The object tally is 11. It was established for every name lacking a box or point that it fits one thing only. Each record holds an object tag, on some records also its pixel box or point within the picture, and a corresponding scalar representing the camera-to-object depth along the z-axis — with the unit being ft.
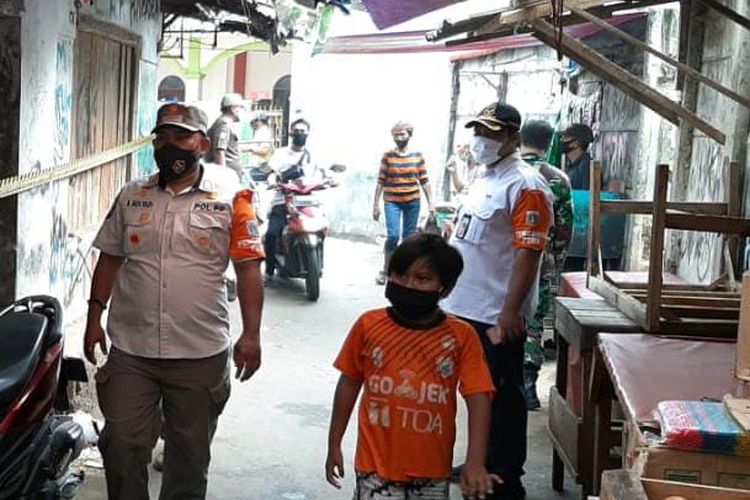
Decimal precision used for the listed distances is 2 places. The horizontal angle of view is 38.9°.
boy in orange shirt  11.59
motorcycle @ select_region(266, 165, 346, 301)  37.06
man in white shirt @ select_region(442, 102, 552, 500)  15.92
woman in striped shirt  41.27
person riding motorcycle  39.58
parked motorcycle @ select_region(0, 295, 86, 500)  12.67
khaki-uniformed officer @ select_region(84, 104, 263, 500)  13.82
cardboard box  8.07
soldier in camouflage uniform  23.21
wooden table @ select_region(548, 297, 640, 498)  15.03
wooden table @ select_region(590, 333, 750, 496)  11.44
